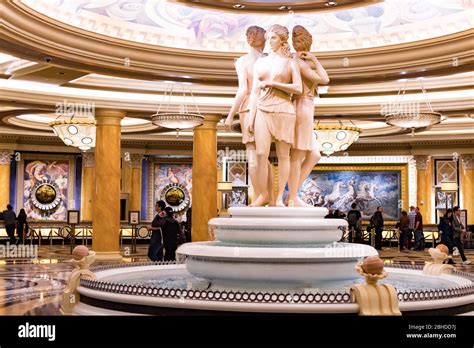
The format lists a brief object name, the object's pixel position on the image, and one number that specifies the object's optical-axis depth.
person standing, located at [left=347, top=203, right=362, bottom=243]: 19.45
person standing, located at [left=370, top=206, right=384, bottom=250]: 19.27
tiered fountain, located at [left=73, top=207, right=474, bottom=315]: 4.63
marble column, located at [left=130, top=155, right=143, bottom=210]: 24.25
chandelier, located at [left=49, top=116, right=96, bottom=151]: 15.34
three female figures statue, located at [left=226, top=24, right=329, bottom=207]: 6.36
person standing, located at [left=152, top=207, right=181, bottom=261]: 10.96
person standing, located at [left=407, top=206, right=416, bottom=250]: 19.23
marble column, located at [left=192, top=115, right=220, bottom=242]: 15.10
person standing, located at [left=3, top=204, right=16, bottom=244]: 18.12
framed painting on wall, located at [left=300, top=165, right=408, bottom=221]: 24.39
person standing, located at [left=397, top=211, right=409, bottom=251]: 19.12
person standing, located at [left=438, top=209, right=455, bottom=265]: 13.80
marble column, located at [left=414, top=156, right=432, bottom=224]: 23.53
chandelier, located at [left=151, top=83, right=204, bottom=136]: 13.26
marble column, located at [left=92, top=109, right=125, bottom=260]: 14.44
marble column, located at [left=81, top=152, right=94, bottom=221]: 23.97
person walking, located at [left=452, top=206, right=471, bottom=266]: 13.77
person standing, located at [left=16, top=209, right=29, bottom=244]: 19.83
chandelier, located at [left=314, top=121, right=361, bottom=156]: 16.72
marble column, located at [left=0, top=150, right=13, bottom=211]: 22.77
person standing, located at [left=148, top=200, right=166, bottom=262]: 10.99
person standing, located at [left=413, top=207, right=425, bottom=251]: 18.97
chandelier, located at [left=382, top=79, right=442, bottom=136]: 12.96
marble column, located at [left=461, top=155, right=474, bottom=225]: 23.08
